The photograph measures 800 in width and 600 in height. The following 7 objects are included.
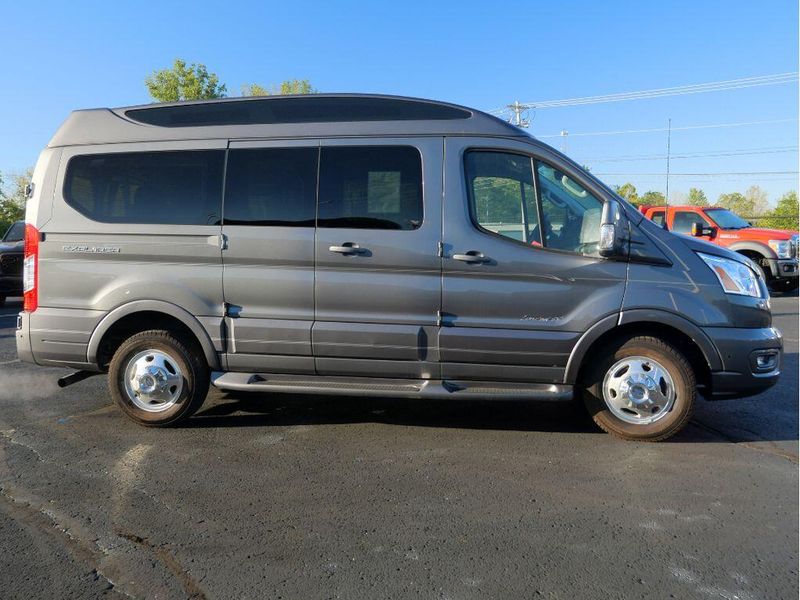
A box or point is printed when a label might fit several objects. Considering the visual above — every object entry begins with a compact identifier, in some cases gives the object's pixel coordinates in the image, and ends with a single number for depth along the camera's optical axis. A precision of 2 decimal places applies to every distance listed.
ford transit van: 4.07
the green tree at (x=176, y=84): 28.95
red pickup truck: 12.77
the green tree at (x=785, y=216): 30.97
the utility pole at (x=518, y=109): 43.97
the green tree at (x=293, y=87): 40.69
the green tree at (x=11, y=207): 42.01
